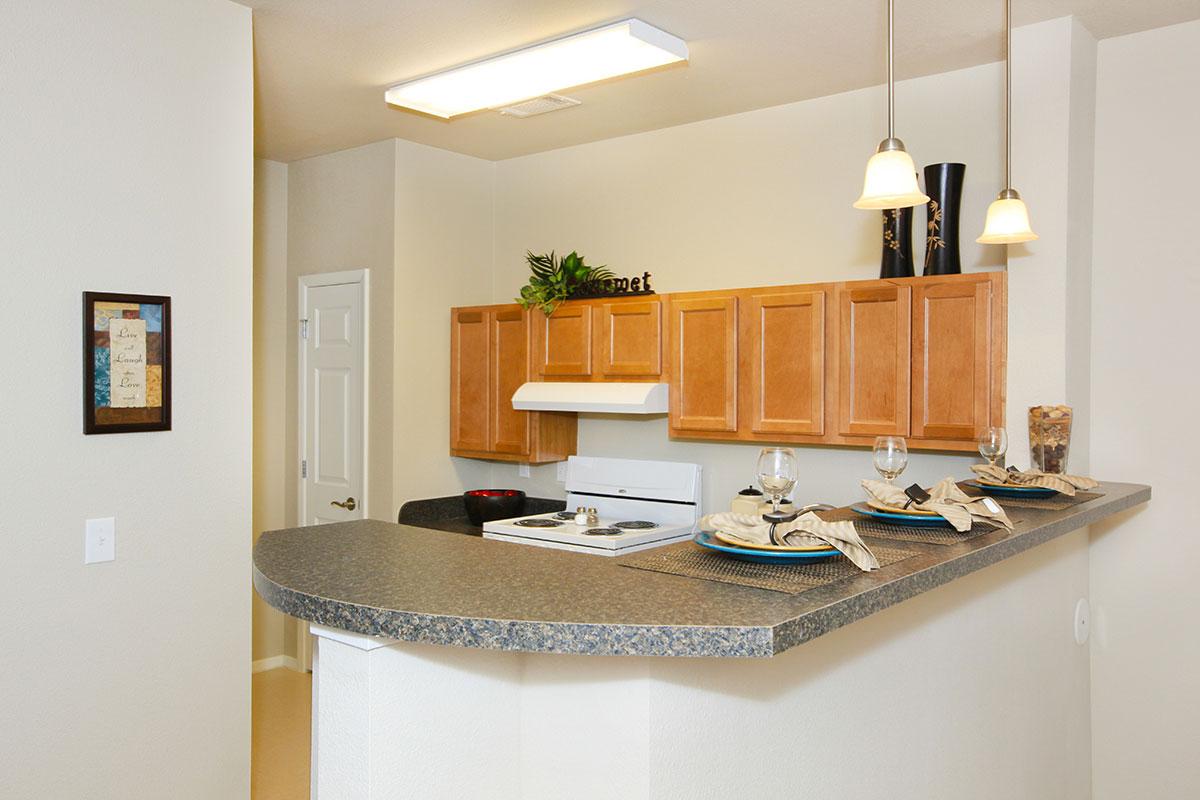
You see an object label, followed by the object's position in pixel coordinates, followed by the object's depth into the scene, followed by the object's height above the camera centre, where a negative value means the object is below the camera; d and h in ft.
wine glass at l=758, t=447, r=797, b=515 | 6.42 -0.60
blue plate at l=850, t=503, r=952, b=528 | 7.37 -1.10
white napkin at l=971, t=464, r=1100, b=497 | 8.92 -0.93
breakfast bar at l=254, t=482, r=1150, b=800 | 4.32 -1.60
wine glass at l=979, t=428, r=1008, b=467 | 9.38 -0.58
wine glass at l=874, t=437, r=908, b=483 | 8.07 -0.62
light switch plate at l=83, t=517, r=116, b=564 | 8.66 -1.50
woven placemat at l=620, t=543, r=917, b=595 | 5.17 -1.12
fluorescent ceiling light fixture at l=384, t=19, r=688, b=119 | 10.30 +3.90
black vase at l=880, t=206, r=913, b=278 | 11.44 +1.77
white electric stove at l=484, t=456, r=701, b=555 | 12.57 -1.96
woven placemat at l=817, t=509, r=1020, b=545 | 6.77 -1.15
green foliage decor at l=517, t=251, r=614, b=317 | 14.70 +1.63
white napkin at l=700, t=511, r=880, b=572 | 5.51 -0.94
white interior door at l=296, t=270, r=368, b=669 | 16.01 -0.29
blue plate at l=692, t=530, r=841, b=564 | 5.59 -1.05
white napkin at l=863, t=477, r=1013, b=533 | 7.05 -0.96
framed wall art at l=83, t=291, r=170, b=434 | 8.69 +0.21
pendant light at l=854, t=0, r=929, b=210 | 7.45 +1.72
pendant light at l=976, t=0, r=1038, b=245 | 8.93 +1.62
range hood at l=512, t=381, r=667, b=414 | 13.25 -0.19
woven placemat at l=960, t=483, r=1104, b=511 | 8.46 -1.11
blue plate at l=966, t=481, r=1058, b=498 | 8.93 -1.05
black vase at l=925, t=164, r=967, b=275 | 11.20 +2.07
